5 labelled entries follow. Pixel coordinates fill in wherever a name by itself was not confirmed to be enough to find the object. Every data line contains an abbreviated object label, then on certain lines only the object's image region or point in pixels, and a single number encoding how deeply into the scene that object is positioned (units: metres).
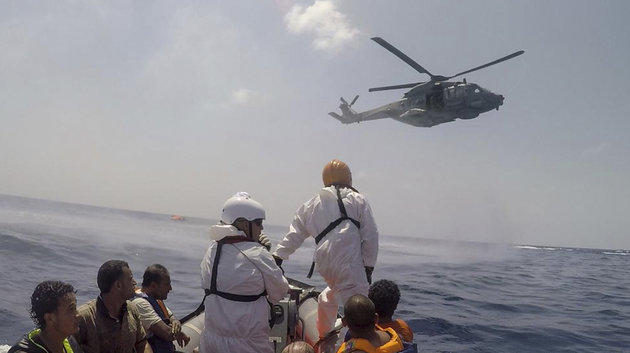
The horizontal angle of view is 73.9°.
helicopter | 21.72
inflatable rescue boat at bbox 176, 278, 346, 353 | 4.52
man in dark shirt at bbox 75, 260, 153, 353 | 3.42
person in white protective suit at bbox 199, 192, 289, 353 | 3.52
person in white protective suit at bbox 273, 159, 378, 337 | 4.55
